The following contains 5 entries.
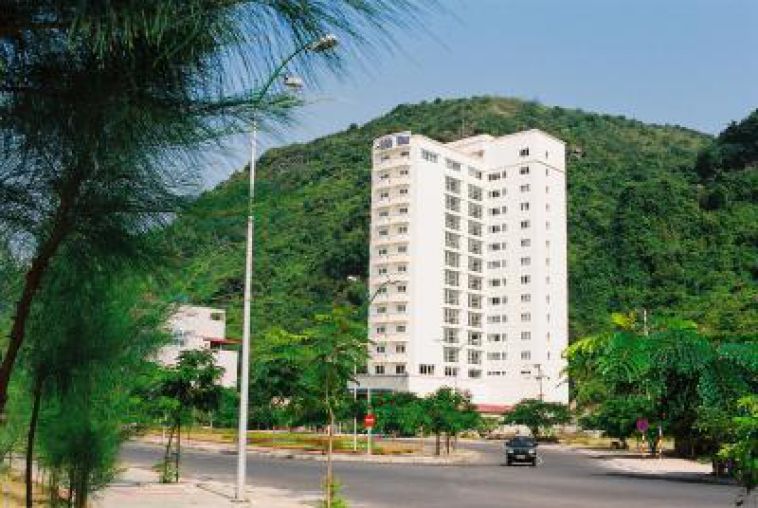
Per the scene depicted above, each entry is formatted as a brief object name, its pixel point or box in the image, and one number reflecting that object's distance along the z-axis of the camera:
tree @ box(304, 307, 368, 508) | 15.17
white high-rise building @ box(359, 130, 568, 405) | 88.00
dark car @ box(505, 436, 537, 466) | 37.69
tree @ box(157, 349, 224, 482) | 21.95
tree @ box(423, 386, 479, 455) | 42.80
